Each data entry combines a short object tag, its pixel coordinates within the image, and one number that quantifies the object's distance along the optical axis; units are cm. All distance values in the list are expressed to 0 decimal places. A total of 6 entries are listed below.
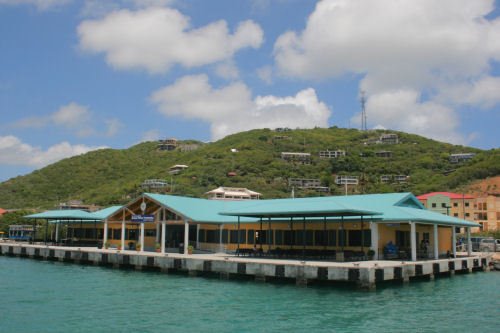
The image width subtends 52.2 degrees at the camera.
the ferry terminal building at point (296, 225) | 3161
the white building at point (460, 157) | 11744
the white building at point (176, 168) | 11706
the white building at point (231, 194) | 8775
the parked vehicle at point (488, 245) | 5084
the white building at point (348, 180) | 10988
